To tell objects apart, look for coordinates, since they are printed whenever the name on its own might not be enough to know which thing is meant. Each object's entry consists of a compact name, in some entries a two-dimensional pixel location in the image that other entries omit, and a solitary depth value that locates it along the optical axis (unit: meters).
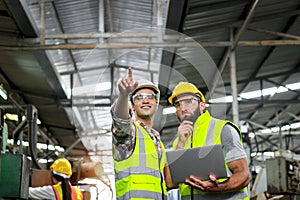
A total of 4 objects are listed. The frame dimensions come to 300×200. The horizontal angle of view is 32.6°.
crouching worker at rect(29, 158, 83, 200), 6.32
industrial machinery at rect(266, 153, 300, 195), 7.66
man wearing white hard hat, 3.34
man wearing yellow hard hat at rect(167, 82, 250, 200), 3.47
